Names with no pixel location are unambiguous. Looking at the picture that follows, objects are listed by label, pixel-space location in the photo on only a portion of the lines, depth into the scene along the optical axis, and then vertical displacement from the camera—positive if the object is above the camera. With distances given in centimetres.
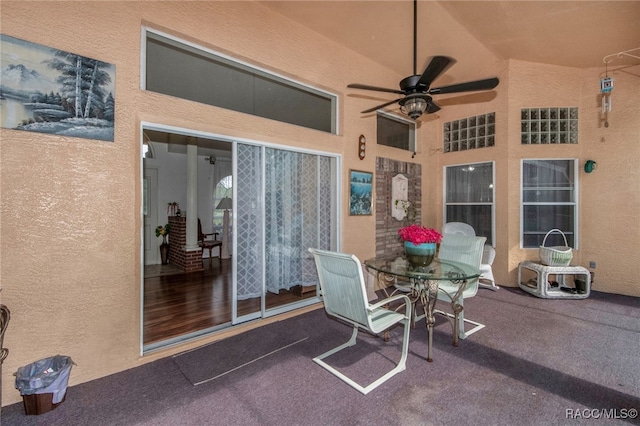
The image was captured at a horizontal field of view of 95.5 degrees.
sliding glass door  333 -14
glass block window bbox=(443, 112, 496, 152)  513 +149
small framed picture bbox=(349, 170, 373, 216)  424 +30
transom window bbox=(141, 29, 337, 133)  274 +143
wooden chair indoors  650 -67
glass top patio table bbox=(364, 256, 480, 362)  256 -56
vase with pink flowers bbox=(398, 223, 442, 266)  279 -30
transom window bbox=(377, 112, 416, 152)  489 +145
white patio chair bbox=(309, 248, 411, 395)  213 -70
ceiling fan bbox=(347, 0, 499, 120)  245 +109
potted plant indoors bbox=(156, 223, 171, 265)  645 -72
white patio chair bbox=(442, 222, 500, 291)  476 -66
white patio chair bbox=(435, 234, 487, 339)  295 -57
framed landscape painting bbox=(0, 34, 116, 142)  197 +89
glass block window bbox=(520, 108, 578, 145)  476 +145
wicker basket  432 -65
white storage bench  426 -108
